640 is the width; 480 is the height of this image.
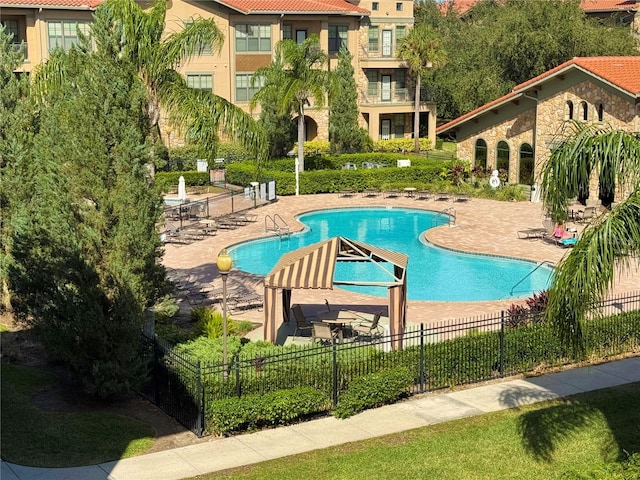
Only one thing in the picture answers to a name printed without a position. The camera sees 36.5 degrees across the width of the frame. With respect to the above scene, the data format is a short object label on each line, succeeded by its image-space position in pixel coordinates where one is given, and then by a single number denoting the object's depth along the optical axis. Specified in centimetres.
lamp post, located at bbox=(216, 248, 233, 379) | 1670
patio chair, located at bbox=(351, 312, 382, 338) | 2133
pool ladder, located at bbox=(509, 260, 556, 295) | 2788
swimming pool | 2788
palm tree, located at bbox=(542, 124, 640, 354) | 1208
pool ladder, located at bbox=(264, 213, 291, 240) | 3571
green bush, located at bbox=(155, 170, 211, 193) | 4403
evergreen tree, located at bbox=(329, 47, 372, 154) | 5219
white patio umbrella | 3922
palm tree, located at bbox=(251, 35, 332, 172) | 4372
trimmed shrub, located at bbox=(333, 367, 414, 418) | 1705
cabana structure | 1964
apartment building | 5056
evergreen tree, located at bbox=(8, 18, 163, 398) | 1666
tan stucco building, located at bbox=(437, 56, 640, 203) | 3891
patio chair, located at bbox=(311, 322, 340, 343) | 2080
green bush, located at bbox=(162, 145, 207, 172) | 4872
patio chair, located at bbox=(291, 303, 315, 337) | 2152
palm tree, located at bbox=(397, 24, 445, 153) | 5719
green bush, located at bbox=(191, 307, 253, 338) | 2134
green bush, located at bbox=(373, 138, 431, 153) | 5744
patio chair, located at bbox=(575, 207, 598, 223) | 3641
